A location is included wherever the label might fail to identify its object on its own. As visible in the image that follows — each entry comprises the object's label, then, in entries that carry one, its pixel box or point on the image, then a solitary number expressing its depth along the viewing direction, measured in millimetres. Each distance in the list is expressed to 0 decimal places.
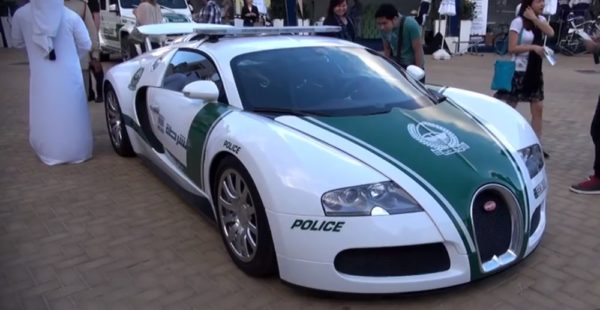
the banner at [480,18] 17094
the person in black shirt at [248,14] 11998
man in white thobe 5141
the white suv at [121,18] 12922
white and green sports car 2646
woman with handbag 5281
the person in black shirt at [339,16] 7273
